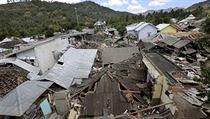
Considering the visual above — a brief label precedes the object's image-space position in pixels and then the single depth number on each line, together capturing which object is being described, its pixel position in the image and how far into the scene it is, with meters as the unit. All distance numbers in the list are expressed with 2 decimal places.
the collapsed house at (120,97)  4.93
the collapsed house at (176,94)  3.99
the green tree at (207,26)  9.19
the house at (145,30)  19.05
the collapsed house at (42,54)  9.20
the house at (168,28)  18.29
